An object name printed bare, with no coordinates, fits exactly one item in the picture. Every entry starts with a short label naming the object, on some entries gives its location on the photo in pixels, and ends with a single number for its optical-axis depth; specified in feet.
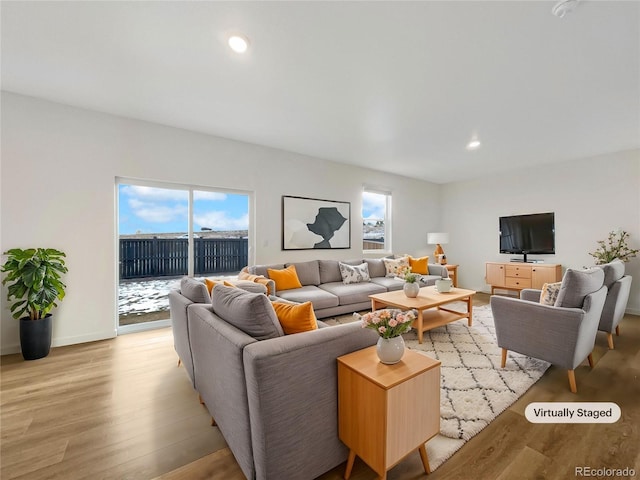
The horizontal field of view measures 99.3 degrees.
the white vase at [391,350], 4.32
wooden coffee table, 10.08
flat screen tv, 16.42
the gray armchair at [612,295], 8.86
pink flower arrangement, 4.34
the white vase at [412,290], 11.16
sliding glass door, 11.76
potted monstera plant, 8.51
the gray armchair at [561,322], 6.70
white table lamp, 19.65
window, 18.62
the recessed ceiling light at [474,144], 12.92
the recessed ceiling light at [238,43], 6.36
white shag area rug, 5.43
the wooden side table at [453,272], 18.40
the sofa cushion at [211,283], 7.82
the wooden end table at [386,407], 3.81
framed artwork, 15.03
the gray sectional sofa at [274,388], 3.77
